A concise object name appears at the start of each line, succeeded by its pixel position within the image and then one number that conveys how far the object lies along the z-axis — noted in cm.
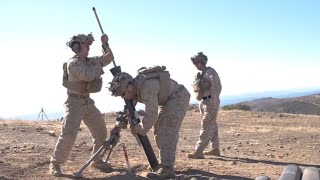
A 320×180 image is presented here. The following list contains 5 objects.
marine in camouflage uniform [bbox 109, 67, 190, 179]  680
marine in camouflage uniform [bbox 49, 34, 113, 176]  752
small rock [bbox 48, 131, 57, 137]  1248
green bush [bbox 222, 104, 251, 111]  2973
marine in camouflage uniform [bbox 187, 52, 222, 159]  996
